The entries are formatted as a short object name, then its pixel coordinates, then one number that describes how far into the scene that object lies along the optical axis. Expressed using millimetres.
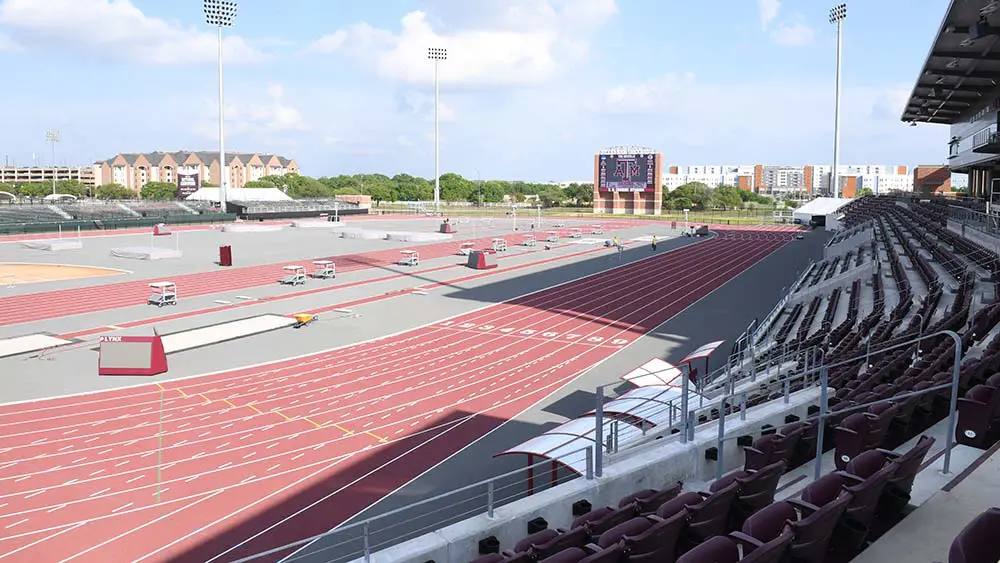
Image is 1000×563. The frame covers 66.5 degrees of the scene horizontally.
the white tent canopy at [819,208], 87875
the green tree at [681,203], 121875
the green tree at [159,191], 146250
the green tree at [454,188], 164125
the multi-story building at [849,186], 184100
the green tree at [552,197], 143750
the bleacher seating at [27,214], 68750
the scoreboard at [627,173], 101438
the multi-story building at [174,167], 177875
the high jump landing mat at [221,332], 22953
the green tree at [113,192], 150375
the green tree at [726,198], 131750
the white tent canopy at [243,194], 93688
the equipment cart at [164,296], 30172
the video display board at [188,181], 138000
